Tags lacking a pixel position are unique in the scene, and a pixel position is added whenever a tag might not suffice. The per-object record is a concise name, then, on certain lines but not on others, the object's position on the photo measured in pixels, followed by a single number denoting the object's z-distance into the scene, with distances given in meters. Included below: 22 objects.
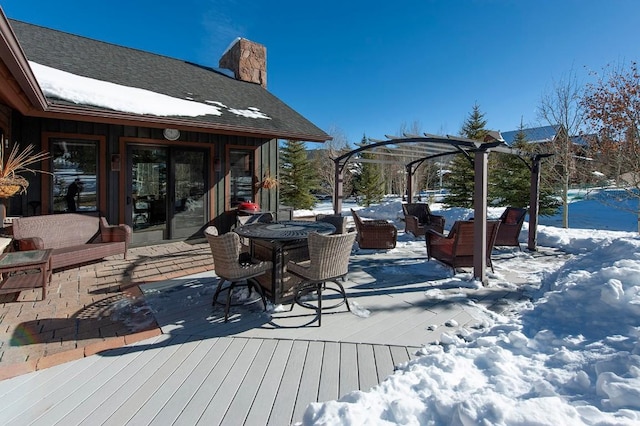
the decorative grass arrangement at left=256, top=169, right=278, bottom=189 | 8.00
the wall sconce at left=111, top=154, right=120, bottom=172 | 5.96
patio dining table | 3.32
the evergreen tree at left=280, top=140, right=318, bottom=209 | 18.08
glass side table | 3.41
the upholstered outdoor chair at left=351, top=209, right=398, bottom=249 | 6.25
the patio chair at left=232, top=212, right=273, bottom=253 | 4.94
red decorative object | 7.45
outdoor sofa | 4.34
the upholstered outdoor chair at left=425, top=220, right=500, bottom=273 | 4.46
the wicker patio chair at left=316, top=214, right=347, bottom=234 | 4.71
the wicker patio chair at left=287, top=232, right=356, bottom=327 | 3.05
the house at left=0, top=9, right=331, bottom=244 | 5.16
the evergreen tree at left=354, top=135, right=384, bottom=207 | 21.02
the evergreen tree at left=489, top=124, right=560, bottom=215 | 12.89
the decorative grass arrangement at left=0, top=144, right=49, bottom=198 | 3.56
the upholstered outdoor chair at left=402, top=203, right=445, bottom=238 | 7.55
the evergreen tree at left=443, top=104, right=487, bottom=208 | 14.69
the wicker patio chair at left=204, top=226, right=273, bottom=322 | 3.06
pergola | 4.27
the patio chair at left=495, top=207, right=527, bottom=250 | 6.19
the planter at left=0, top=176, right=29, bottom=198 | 3.56
